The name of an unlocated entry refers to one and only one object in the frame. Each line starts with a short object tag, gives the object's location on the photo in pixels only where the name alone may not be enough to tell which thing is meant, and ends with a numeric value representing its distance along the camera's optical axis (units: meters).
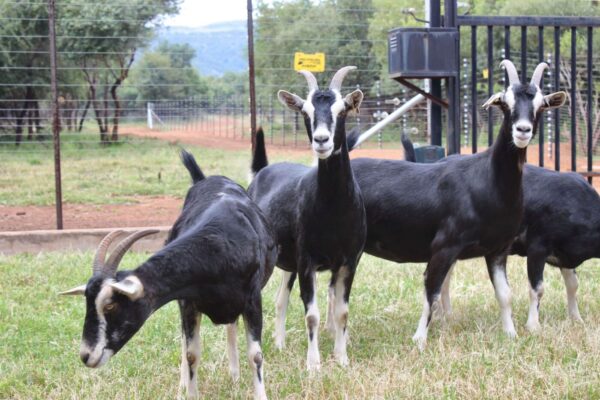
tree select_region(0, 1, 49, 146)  26.07
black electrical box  9.51
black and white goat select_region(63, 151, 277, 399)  4.68
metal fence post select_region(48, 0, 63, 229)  10.98
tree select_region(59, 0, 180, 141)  27.59
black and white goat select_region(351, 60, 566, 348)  6.70
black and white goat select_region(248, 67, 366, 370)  6.24
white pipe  10.55
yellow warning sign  15.93
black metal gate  9.71
